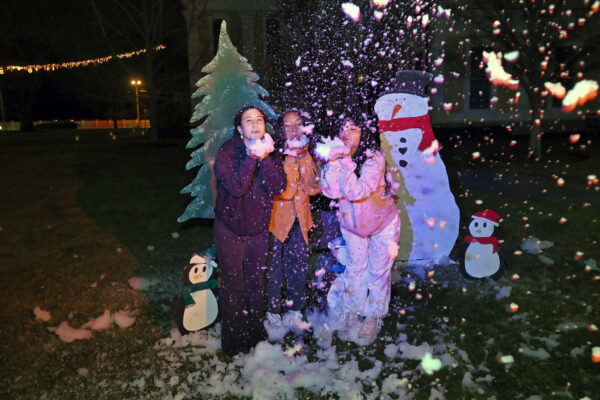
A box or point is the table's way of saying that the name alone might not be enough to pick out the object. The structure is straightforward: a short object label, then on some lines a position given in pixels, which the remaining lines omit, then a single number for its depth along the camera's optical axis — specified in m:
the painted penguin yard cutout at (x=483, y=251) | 4.86
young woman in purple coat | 3.23
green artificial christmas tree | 5.59
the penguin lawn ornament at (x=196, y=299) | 3.86
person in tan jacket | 3.93
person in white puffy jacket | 3.50
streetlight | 33.12
